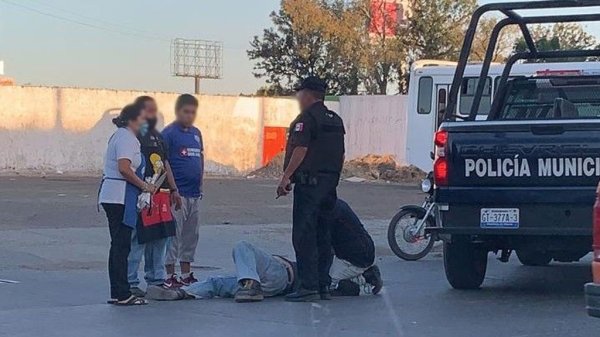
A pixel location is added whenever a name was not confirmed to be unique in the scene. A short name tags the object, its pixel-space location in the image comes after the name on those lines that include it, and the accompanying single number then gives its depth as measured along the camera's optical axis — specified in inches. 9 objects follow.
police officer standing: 393.4
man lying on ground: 392.2
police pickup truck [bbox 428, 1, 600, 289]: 375.6
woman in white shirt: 371.2
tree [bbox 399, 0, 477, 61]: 2315.5
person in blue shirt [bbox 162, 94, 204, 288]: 412.8
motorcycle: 528.1
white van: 993.5
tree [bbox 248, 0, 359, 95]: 2311.8
